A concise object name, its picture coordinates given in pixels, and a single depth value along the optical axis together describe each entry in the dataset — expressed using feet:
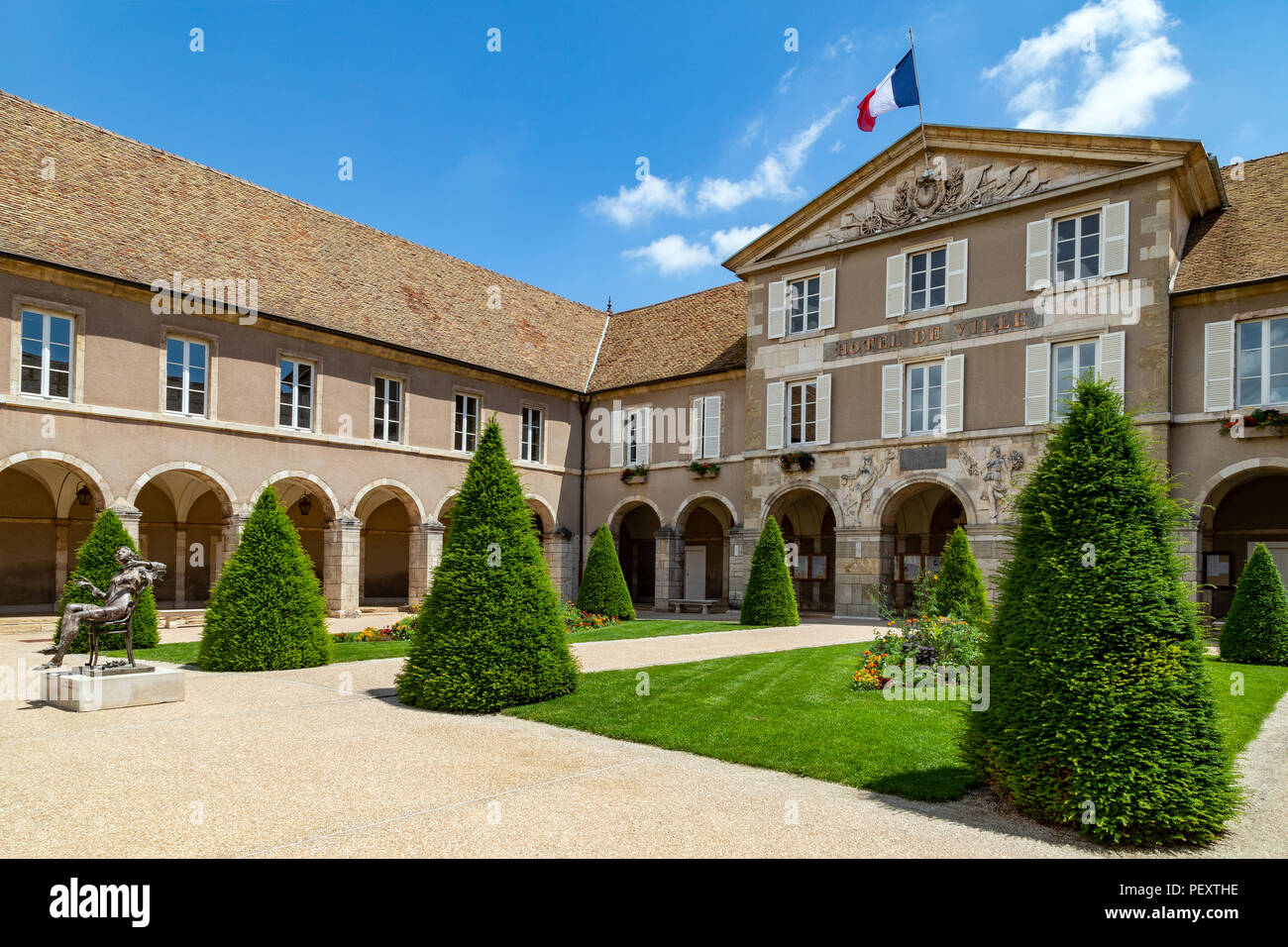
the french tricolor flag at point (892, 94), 63.26
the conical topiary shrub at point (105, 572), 44.78
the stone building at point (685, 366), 57.47
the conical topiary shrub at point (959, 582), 49.83
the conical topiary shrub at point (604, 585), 67.77
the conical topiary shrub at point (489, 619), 30.35
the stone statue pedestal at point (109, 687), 29.48
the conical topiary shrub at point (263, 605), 39.37
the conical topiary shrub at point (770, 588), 64.49
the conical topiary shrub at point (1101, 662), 16.61
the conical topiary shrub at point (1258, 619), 43.83
